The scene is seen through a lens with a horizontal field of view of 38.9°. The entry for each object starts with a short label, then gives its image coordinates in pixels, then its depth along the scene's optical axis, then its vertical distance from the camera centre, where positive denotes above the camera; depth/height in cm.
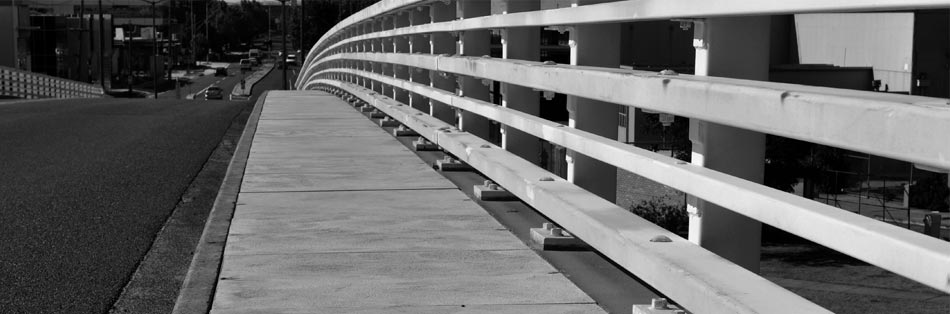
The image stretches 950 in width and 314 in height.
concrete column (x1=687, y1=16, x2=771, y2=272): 403 -35
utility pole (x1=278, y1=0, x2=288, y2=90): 5672 -51
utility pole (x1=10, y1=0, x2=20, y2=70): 9338 -102
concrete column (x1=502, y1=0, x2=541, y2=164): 716 -37
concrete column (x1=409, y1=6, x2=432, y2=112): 1110 -23
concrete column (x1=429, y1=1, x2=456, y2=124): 994 -23
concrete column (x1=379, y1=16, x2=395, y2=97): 1380 -26
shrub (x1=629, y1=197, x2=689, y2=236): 5384 -803
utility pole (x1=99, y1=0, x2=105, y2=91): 9165 -273
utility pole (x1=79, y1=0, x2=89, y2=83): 12109 -476
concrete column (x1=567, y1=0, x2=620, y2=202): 568 -37
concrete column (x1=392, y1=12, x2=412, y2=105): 1262 -25
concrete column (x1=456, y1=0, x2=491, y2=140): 859 -20
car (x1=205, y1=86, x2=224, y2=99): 8306 -456
